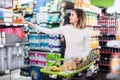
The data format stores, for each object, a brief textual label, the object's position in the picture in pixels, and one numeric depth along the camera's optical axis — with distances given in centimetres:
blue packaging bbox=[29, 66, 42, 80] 567
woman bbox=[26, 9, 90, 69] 463
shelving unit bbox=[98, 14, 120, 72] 749
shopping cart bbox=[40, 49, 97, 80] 388
